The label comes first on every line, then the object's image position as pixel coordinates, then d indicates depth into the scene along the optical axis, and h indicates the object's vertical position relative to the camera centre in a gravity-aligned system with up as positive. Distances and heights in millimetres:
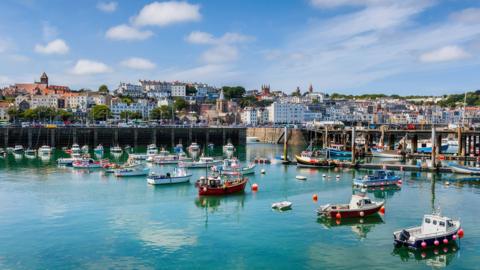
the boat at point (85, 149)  86438 -2980
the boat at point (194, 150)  88125 -3326
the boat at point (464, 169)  54488 -3920
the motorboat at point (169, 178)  48625 -4551
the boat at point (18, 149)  85081 -3033
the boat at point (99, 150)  87062 -3204
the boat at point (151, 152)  76594 -3117
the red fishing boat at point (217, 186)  41688 -4602
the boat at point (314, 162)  63375 -3678
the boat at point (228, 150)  90756 -3331
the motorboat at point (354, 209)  33656 -5221
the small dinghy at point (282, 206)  36562 -5438
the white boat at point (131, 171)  54688 -4416
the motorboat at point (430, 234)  26922 -5620
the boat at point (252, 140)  135975 -1865
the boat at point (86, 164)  62438 -4073
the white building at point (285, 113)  191750 +8247
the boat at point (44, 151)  82938 -3216
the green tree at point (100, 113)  156950 +6313
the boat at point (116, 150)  89012 -3208
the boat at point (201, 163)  63906 -3984
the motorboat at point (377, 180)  47625 -4573
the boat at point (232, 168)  55325 -4087
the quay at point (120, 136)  93250 -665
